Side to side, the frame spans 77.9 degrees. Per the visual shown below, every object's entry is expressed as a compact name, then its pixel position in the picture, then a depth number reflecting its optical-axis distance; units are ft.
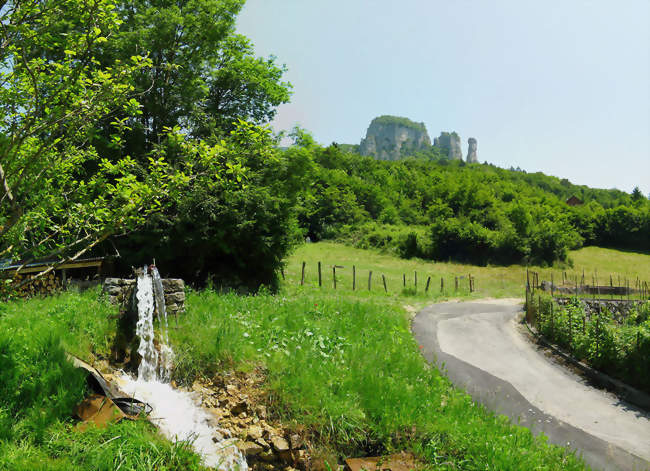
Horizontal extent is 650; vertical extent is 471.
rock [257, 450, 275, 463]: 20.15
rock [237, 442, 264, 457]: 19.92
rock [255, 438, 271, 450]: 20.64
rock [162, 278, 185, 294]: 32.86
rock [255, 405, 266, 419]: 22.77
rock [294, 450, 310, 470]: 20.22
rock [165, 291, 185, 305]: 32.55
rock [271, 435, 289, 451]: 20.56
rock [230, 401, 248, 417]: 22.82
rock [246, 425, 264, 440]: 21.11
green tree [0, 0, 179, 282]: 14.74
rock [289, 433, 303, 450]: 20.95
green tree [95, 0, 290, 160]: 58.39
